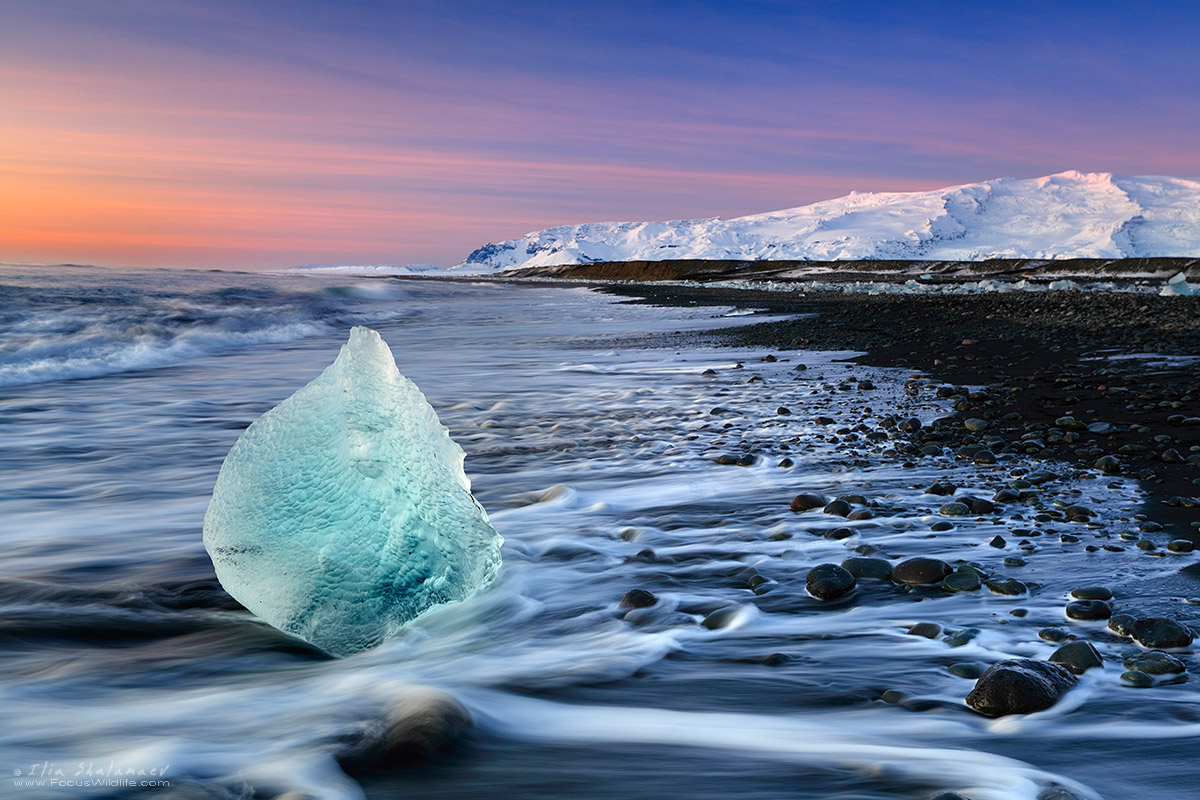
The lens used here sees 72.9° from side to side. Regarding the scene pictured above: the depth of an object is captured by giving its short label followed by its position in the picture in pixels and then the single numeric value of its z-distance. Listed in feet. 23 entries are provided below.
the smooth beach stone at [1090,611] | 8.49
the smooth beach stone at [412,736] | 6.84
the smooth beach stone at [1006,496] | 12.90
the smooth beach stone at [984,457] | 15.43
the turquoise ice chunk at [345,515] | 8.84
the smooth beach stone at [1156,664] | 7.34
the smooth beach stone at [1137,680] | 7.18
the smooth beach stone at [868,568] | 10.14
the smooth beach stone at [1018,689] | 6.98
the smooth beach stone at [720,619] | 9.06
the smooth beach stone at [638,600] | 9.65
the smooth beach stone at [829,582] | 9.68
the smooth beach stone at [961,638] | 8.27
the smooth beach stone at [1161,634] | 7.75
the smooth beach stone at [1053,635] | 8.07
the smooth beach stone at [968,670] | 7.64
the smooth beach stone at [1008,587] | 9.34
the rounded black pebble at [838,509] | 12.66
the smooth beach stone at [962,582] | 9.60
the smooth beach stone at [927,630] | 8.45
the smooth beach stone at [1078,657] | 7.49
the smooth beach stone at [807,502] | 13.06
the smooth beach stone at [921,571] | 9.82
